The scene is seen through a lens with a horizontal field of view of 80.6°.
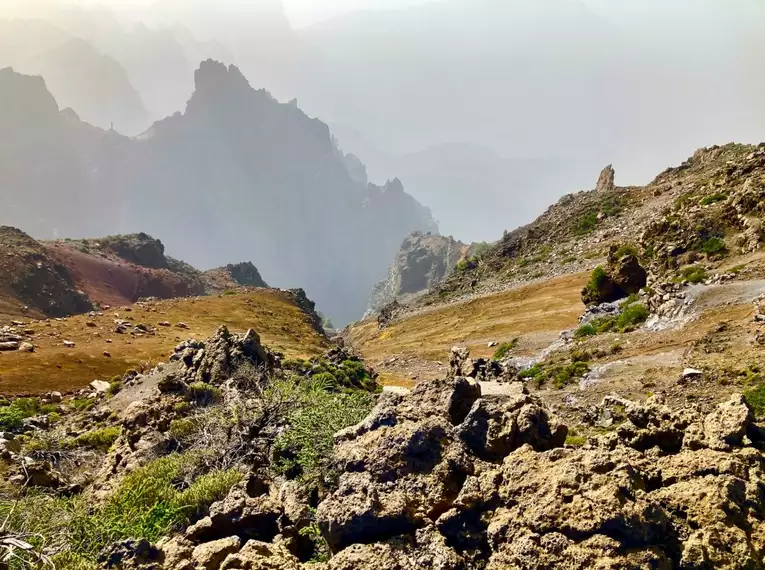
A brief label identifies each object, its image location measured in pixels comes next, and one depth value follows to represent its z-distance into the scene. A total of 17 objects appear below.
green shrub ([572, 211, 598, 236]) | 62.26
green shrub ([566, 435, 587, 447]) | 8.82
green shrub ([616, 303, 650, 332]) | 23.20
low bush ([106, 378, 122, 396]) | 24.67
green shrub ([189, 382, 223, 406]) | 16.88
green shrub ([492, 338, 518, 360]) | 31.56
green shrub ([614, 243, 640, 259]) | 30.56
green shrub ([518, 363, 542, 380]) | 21.65
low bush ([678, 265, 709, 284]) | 22.33
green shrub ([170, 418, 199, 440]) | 13.06
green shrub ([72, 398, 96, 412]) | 23.51
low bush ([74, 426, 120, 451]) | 16.62
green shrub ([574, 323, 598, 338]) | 25.52
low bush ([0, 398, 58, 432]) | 19.31
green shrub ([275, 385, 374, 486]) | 7.75
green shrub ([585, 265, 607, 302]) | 31.31
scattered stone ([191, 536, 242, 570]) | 5.28
